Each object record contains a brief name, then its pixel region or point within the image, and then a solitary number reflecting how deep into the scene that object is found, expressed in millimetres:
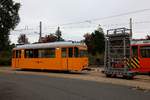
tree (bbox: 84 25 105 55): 31131
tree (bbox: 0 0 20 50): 27832
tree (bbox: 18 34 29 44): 51460
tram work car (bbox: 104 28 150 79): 11229
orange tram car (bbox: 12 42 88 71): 13690
